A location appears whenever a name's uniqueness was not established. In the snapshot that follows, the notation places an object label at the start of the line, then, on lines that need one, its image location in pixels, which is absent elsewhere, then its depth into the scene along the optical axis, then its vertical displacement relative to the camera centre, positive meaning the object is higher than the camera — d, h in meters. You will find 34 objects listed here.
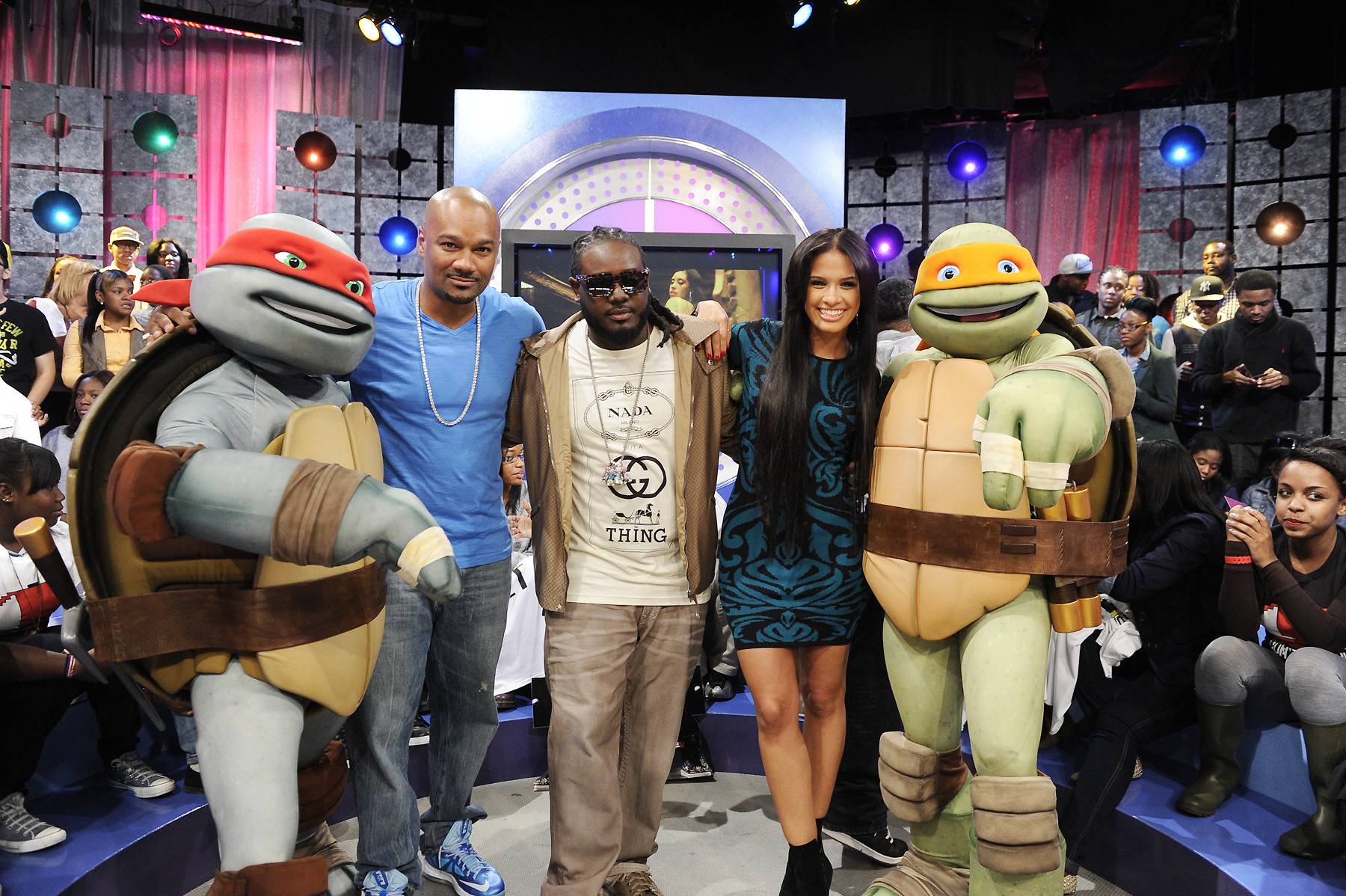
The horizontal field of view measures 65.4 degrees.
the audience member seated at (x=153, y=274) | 6.18 +0.95
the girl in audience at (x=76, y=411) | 4.75 +0.09
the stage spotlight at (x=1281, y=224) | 8.98 +1.92
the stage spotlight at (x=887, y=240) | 10.16 +1.95
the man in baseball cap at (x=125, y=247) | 7.11 +1.26
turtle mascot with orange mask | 2.36 -0.22
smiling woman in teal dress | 2.70 -0.18
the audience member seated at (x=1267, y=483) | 5.36 -0.19
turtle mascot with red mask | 1.91 -0.18
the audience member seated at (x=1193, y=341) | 6.92 +0.71
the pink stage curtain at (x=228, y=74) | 9.41 +3.38
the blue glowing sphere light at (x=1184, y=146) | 9.35 +2.69
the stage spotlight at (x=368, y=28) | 8.77 +3.42
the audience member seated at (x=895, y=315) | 3.99 +0.50
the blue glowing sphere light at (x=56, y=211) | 9.02 +1.90
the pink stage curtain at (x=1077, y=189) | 9.96 +2.46
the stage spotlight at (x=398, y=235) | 10.02 +1.92
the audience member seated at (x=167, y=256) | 7.20 +1.22
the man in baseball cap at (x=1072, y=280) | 7.36 +1.16
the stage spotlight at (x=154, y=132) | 9.28 +2.67
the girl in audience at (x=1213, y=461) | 4.75 -0.07
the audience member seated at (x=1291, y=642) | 3.06 -0.62
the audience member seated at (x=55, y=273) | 6.71 +1.03
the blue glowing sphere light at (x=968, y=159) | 10.02 +2.71
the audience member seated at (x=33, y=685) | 3.05 -0.76
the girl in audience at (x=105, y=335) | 5.67 +0.53
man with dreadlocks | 2.74 -0.24
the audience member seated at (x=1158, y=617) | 3.32 -0.58
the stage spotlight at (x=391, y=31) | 8.43 +3.27
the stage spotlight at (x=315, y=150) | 9.70 +2.63
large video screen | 5.59 +0.89
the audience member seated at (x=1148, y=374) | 5.77 +0.40
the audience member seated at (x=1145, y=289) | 6.77 +1.02
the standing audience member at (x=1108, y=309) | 6.57 +0.88
